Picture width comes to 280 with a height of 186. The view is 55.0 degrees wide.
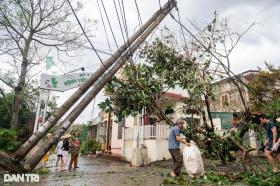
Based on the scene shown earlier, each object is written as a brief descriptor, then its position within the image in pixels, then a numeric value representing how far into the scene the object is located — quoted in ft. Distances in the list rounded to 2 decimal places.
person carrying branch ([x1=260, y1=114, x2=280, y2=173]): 24.46
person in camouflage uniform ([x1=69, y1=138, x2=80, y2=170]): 41.82
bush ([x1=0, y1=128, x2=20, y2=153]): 33.46
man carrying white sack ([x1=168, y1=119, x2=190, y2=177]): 26.43
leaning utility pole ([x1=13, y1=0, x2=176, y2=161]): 28.21
